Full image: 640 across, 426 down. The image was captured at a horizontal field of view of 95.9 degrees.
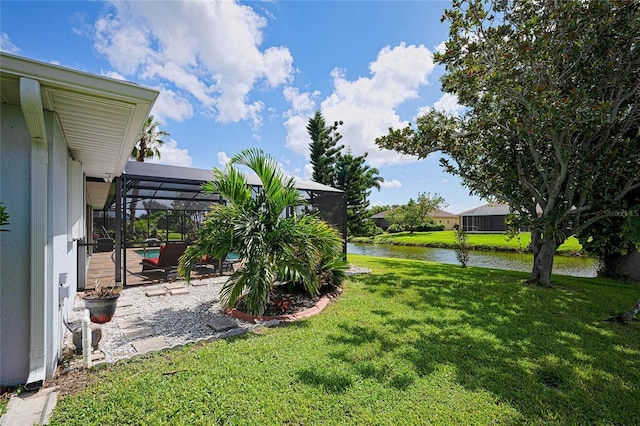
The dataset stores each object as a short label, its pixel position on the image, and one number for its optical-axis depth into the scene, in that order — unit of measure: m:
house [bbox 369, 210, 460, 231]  51.41
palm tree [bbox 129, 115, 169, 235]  17.05
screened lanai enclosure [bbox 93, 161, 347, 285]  7.25
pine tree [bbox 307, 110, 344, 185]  25.46
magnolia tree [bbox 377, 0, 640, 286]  5.98
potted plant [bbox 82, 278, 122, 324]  4.42
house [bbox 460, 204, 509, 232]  35.06
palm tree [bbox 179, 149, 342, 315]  4.78
